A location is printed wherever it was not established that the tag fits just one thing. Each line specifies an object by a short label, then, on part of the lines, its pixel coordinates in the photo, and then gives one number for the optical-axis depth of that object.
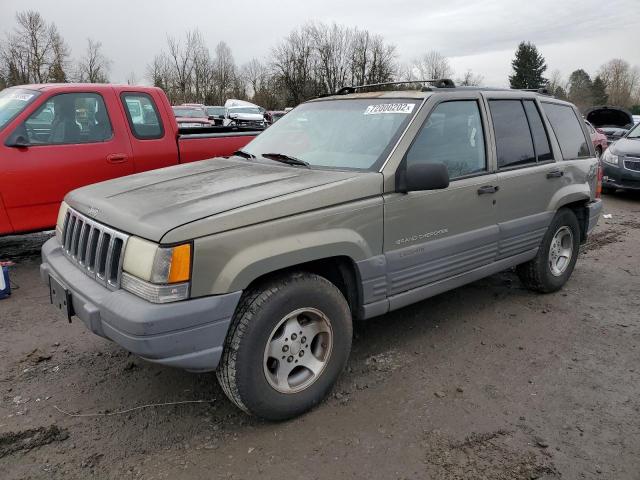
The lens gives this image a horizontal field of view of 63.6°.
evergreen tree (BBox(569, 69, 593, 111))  66.81
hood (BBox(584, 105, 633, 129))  15.91
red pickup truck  5.22
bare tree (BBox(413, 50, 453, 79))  62.88
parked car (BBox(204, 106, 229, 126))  31.75
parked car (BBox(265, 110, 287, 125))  26.09
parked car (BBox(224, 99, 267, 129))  26.66
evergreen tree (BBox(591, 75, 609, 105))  65.25
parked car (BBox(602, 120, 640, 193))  10.16
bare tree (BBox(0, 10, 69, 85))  39.75
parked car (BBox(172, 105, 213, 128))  22.71
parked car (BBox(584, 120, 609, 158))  13.33
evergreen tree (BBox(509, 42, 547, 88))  62.47
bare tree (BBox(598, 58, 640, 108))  69.69
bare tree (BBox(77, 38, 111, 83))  46.59
